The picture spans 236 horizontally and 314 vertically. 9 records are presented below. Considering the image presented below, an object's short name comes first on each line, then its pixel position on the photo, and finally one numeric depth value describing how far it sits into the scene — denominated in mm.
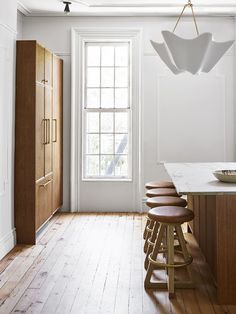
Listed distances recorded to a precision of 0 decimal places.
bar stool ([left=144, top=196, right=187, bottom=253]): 3627
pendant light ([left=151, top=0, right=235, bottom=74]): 3369
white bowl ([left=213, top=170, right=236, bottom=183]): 3286
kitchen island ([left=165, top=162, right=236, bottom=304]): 2936
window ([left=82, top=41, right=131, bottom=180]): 6316
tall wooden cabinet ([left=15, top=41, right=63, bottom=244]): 4504
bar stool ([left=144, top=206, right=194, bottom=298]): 3135
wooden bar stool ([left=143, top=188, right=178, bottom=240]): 4113
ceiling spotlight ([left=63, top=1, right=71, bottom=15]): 5539
